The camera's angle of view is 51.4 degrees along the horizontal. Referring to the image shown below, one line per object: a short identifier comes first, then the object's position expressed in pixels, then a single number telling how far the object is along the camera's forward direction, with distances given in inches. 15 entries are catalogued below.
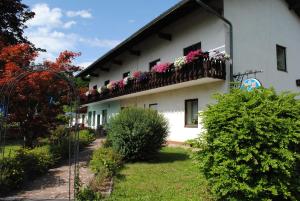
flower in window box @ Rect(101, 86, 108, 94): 914.2
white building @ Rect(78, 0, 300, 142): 520.4
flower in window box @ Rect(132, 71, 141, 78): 674.3
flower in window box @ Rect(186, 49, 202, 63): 498.9
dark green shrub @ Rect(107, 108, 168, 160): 384.5
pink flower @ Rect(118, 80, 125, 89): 766.1
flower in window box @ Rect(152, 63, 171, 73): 573.9
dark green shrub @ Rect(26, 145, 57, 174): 348.0
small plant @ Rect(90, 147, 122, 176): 315.9
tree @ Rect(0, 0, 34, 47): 906.1
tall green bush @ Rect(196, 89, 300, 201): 201.6
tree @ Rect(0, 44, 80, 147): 418.6
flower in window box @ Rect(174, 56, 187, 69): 524.5
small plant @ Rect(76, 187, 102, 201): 235.9
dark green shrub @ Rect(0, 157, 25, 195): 283.3
